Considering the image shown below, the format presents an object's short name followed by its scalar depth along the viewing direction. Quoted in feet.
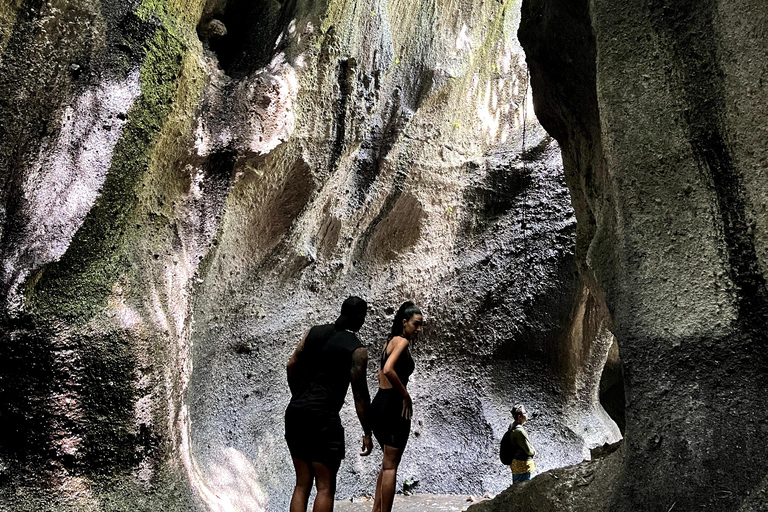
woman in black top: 12.73
